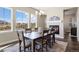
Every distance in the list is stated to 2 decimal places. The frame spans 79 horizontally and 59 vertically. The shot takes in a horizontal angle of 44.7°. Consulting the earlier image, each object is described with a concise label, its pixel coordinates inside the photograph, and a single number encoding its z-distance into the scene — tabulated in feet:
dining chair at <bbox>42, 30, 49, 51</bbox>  6.53
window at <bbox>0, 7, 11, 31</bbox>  6.01
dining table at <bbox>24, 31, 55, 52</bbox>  6.23
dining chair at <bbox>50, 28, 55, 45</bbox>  6.43
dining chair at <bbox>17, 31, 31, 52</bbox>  6.13
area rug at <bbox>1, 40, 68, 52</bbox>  5.97
